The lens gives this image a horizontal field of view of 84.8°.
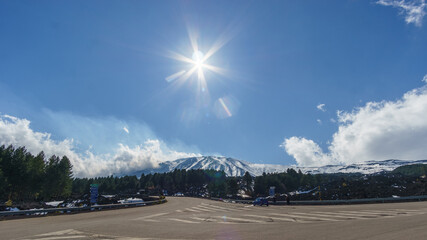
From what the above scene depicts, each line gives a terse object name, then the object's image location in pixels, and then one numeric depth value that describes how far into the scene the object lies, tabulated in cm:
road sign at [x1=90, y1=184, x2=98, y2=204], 2645
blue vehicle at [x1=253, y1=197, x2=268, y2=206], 3602
